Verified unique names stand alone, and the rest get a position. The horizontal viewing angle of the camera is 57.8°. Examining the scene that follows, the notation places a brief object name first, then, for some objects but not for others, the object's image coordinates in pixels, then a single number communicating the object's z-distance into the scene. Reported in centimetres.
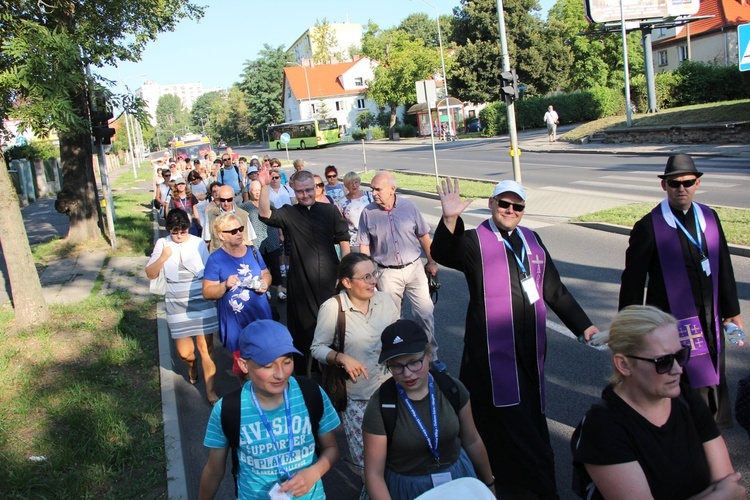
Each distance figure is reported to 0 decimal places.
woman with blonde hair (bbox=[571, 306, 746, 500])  245
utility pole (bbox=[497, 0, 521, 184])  1573
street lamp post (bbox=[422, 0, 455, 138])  5235
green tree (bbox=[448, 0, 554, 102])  5450
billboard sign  3222
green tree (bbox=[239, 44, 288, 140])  9969
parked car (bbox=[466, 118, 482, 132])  5528
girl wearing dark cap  297
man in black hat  400
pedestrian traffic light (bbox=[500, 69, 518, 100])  1555
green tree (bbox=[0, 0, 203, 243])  899
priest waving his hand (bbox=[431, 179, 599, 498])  380
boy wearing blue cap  291
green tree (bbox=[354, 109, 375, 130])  7769
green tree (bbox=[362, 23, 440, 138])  5753
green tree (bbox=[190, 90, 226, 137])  14094
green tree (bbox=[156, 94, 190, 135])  15794
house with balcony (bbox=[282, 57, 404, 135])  9144
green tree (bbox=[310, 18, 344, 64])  10475
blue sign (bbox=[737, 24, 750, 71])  962
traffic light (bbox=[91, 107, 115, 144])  1347
